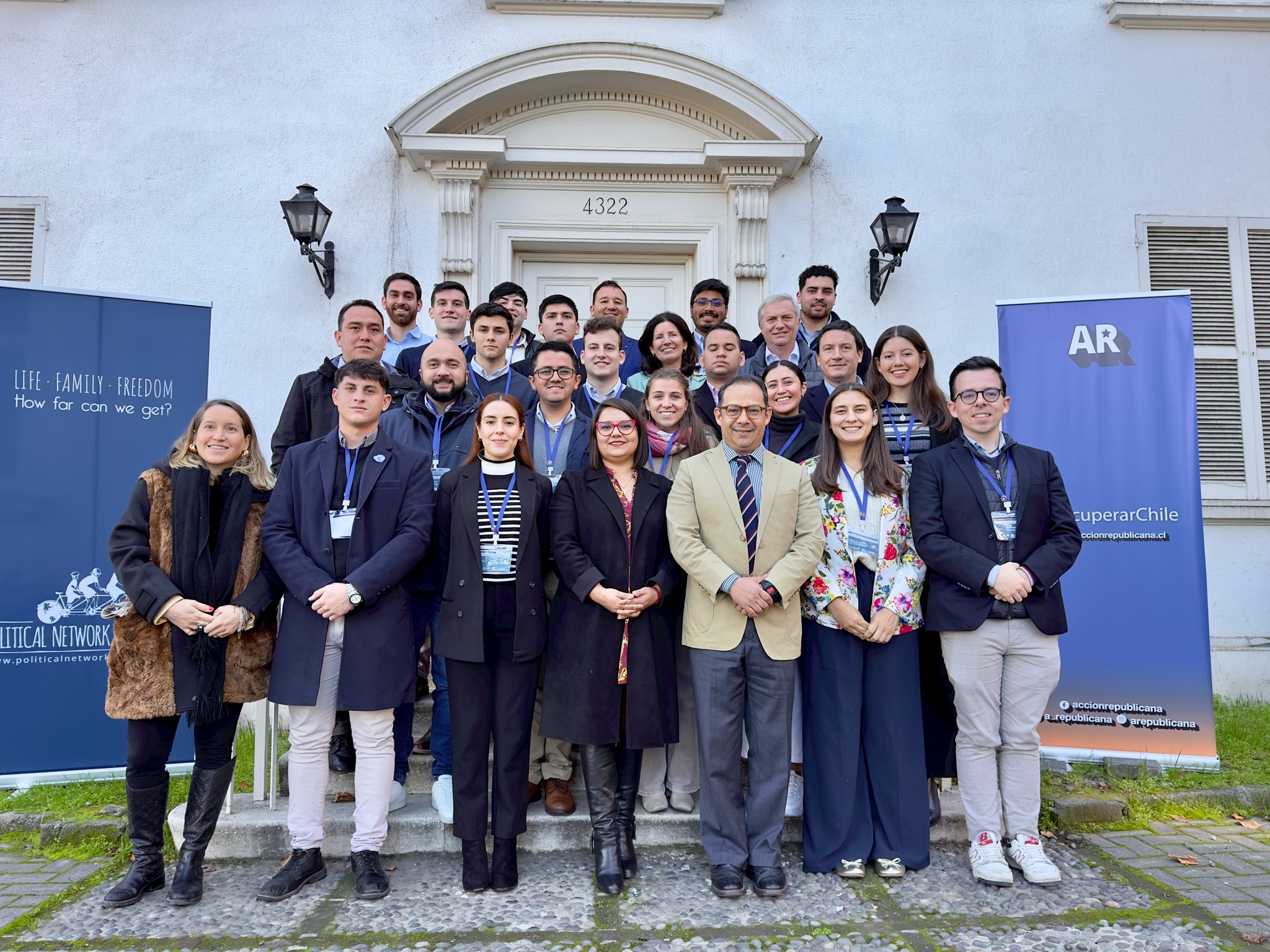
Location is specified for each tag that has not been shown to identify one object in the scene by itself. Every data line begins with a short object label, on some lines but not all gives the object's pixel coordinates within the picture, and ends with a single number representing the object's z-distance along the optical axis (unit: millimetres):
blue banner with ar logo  4668
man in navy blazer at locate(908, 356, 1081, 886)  3270
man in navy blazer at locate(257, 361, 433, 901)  3113
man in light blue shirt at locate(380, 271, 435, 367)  5035
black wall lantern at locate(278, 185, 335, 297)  5758
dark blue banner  4305
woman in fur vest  3094
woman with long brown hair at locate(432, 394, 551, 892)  3164
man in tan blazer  3168
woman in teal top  4469
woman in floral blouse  3316
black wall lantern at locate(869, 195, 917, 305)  5918
